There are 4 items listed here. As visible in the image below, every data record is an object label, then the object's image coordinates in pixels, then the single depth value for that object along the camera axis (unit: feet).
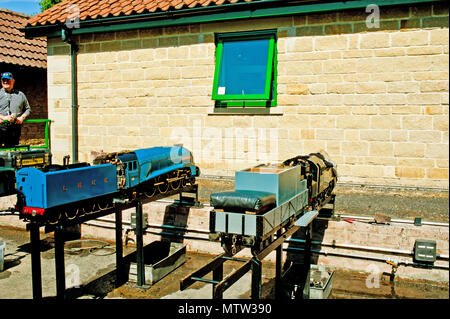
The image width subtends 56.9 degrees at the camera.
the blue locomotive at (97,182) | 23.18
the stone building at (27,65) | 56.03
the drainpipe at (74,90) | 47.78
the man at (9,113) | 36.94
